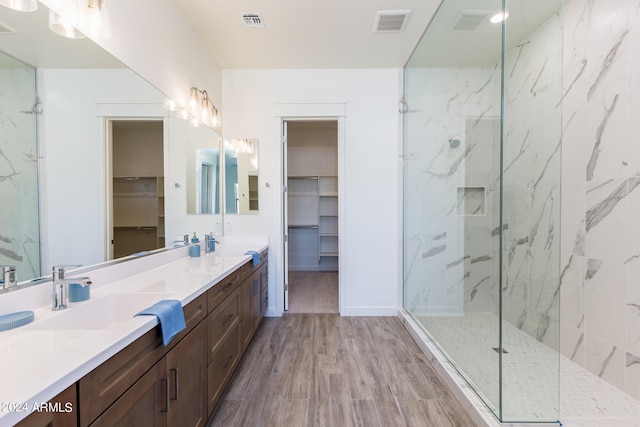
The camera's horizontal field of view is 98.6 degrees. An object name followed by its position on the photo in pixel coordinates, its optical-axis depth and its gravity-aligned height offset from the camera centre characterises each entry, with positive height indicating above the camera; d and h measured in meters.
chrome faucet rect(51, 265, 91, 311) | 1.13 -0.32
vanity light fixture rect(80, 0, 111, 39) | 1.38 +0.99
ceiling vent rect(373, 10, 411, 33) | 2.33 +1.67
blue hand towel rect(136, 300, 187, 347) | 1.04 -0.43
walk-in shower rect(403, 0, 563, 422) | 1.63 +0.06
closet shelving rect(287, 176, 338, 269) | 5.52 -0.20
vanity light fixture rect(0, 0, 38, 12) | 1.06 +0.82
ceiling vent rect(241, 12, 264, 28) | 2.33 +1.64
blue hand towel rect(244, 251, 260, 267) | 2.50 -0.43
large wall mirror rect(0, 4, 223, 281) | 1.07 +0.30
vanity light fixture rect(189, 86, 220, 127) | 2.50 +1.00
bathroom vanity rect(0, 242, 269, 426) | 0.66 -0.48
